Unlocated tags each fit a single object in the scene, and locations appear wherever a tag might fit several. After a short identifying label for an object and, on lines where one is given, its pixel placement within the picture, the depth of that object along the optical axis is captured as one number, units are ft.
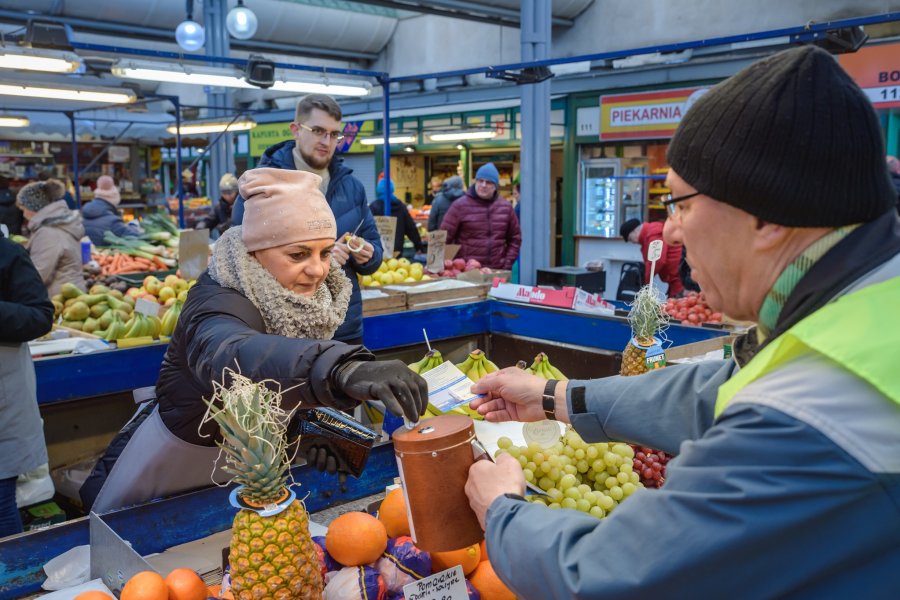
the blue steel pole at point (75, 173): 42.45
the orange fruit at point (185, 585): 5.09
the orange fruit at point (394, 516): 5.82
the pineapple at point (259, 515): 4.48
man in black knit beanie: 2.81
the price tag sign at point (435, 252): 22.44
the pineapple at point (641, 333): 8.98
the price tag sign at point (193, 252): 18.54
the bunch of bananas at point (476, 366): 9.70
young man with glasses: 12.02
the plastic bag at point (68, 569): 5.81
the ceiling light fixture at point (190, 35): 35.17
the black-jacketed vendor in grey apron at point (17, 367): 10.77
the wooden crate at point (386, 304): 17.28
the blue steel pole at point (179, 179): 37.09
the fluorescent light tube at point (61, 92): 25.63
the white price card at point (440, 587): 4.82
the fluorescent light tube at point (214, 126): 40.04
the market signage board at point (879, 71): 29.99
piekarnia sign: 36.47
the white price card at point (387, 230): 21.55
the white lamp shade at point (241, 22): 35.45
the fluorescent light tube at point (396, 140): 48.73
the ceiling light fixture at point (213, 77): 19.77
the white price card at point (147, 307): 15.40
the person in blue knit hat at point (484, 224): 25.34
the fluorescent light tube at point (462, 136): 43.42
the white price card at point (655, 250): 10.57
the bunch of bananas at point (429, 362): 9.95
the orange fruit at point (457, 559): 5.32
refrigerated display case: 39.11
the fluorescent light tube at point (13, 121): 43.60
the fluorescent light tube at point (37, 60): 18.10
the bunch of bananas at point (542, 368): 9.54
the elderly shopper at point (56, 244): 18.80
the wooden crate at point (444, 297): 18.12
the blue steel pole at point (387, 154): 24.50
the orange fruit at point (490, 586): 5.36
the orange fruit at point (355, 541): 5.32
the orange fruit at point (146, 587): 4.92
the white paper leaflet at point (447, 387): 6.29
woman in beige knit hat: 6.49
